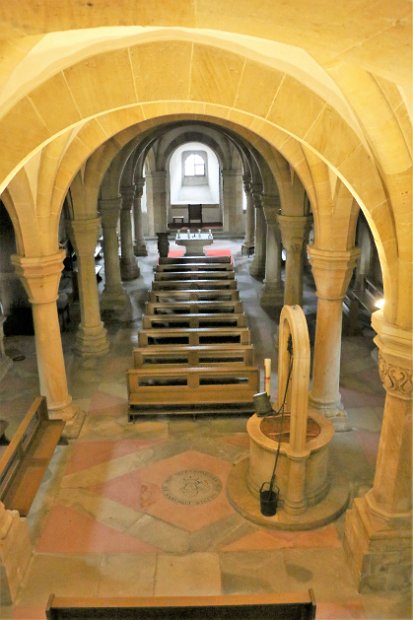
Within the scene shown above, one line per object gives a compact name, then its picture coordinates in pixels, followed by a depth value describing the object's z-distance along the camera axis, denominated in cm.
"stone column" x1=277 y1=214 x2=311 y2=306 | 1008
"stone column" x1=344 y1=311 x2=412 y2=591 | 483
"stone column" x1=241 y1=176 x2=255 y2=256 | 1927
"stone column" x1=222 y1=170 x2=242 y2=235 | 2211
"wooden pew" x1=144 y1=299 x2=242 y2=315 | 998
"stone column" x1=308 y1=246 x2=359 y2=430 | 743
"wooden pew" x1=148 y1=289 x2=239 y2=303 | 1046
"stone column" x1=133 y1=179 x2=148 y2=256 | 1873
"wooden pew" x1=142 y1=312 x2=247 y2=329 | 948
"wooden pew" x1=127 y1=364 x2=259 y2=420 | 790
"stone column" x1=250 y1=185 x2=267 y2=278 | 1605
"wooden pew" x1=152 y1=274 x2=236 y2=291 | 1115
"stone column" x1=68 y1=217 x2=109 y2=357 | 1040
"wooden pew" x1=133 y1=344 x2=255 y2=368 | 828
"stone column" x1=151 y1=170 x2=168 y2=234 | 2189
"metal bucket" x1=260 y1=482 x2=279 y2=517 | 590
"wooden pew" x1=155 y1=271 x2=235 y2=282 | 1165
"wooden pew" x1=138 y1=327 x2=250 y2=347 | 890
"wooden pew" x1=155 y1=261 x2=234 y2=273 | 1222
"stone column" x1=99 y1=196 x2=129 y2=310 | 1327
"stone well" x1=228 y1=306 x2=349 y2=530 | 562
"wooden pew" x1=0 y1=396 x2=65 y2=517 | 555
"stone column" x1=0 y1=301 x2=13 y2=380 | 976
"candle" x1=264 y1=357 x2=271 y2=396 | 590
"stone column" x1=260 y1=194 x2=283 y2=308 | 1370
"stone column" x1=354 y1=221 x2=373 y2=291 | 1362
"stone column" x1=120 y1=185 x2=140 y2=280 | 1611
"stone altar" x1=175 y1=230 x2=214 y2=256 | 1566
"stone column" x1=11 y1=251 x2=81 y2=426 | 723
